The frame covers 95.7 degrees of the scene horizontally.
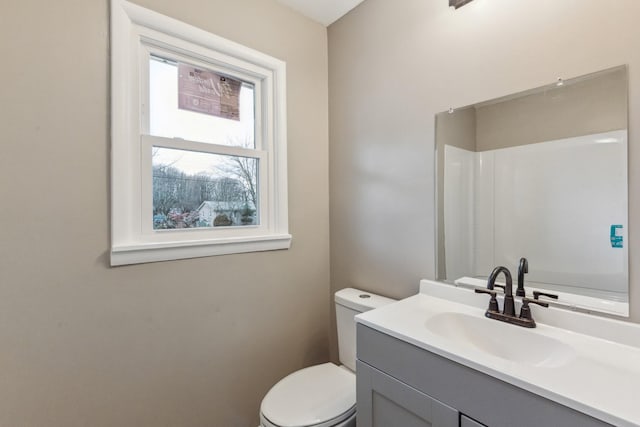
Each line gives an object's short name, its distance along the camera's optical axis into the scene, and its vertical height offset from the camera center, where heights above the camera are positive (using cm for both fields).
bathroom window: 118 +35
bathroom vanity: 66 -42
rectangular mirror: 93 +8
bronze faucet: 100 -34
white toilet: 115 -80
